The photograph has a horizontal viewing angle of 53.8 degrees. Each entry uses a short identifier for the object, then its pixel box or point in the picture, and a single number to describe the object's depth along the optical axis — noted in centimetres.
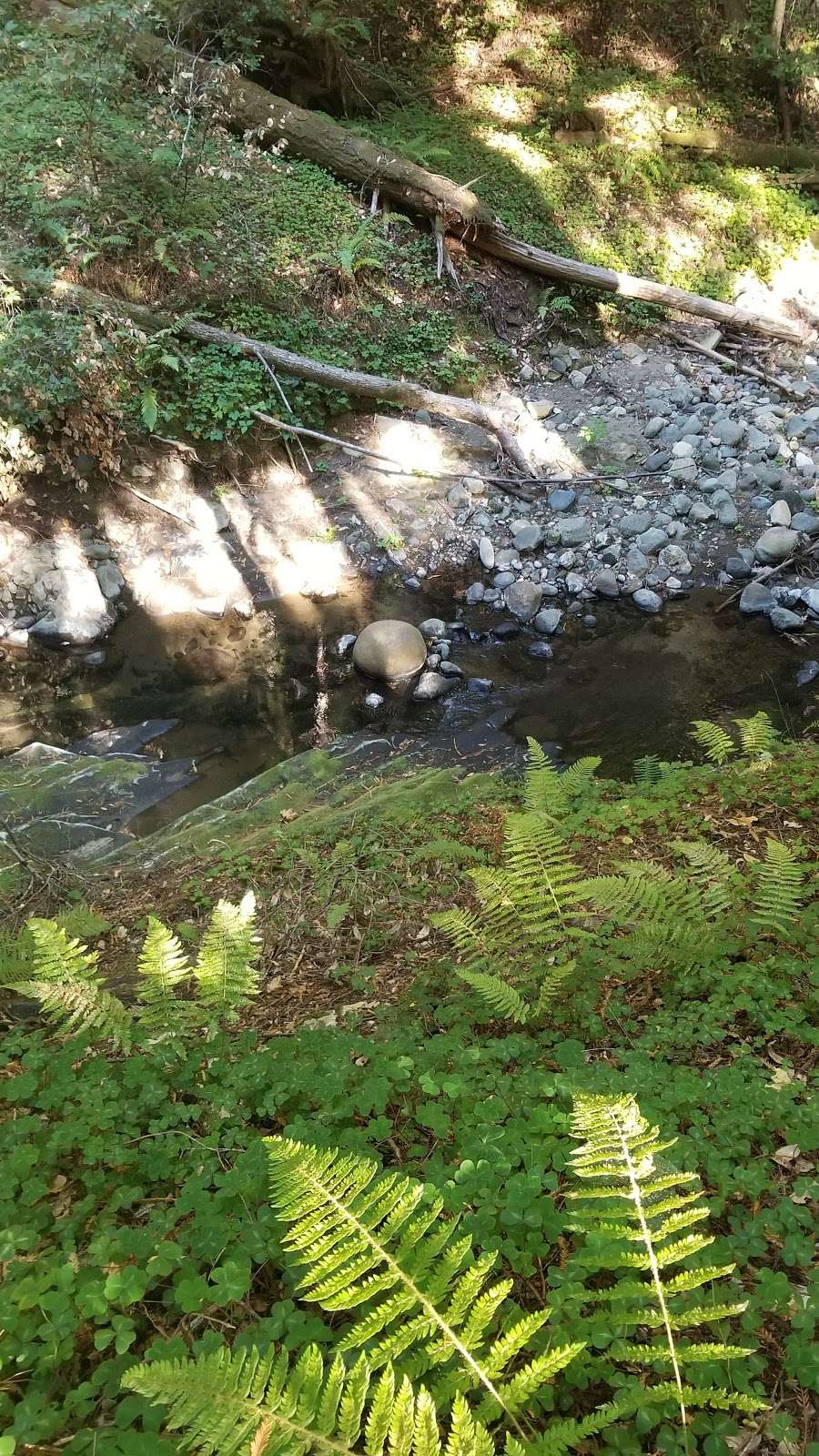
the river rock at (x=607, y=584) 905
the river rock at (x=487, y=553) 937
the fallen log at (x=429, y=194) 1151
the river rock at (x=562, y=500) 980
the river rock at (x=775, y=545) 891
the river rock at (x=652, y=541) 933
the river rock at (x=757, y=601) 862
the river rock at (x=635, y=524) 952
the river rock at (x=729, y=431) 1025
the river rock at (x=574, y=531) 943
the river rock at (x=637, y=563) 920
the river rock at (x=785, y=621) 834
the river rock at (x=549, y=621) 870
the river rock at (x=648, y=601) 893
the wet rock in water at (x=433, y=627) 859
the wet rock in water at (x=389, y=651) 804
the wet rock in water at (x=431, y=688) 794
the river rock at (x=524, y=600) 888
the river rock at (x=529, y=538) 941
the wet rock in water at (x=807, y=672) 773
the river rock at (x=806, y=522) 911
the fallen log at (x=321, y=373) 897
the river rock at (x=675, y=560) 921
